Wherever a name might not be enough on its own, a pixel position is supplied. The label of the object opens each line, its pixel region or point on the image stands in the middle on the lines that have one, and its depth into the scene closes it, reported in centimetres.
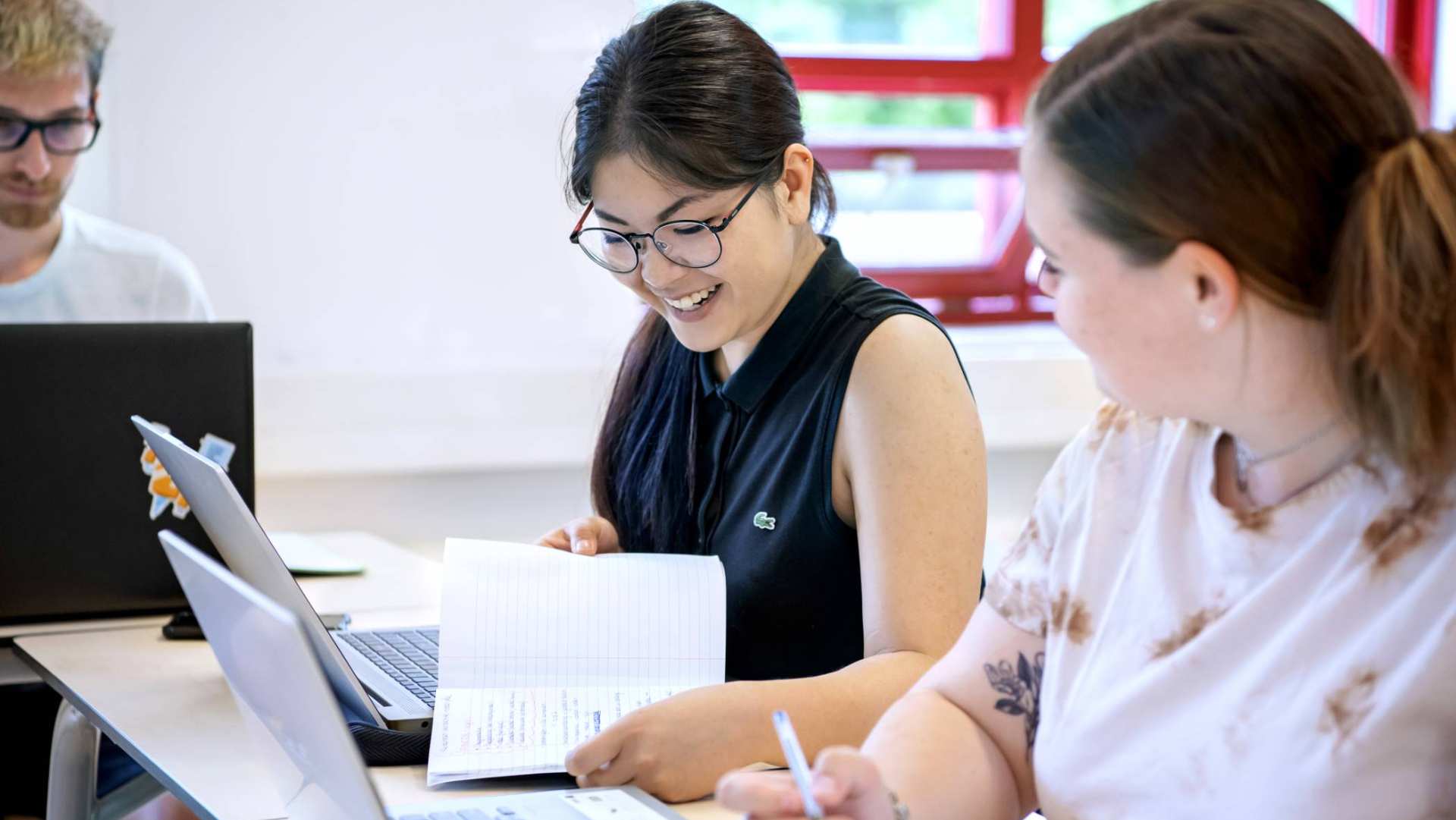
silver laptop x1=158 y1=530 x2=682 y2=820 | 195
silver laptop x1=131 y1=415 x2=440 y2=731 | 224
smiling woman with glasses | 241
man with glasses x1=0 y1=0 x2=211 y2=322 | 330
